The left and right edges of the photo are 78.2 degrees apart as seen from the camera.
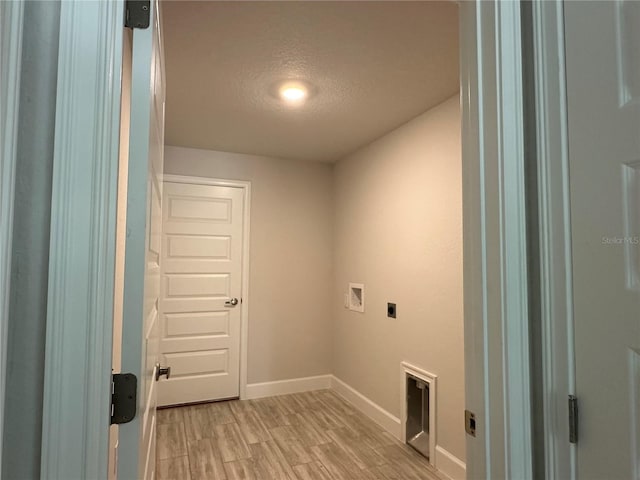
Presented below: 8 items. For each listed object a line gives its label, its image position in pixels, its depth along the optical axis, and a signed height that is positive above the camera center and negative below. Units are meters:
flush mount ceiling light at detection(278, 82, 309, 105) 2.39 +1.05
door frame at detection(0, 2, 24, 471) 0.63 +0.20
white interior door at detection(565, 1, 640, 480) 0.76 +0.06
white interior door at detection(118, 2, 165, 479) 0.77 +0.03
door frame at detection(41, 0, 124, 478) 0.68 +0.00
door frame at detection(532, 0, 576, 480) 0.87 +0.04
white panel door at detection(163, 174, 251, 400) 3.83 -0.09
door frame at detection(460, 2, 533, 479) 0.90 +0.01
